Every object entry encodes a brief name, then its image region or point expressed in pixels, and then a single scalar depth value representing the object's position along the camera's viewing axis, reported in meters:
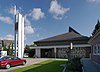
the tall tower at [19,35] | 13.14
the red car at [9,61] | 8.54
